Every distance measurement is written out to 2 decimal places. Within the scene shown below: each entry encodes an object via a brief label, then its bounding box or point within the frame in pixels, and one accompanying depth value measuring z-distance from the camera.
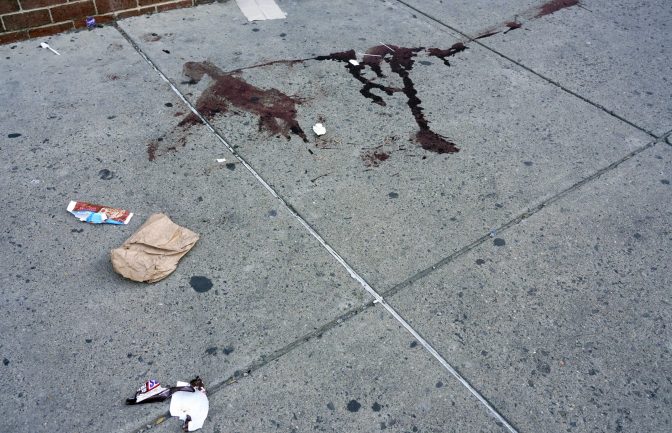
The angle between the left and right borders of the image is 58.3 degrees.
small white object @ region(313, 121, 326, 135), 3.71
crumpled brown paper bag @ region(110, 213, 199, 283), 2.71
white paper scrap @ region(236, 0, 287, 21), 4.93
